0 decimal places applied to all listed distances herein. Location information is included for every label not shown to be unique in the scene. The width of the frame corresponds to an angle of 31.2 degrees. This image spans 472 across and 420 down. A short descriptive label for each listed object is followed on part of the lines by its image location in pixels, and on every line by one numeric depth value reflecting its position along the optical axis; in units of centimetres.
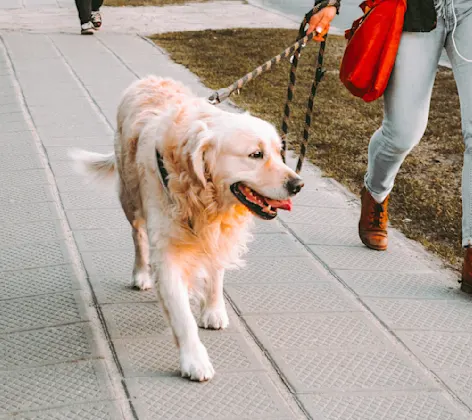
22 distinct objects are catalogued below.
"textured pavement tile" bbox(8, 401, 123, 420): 306
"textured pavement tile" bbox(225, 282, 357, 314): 407
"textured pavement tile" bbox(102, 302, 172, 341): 376
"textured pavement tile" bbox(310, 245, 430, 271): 462
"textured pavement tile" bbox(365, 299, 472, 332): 394
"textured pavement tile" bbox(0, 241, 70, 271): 442
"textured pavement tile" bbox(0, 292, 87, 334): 380
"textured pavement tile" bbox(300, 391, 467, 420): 315
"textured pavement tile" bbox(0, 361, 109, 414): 316
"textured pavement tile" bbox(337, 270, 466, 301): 428
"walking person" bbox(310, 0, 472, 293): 414
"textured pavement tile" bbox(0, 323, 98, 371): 347
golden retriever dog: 325
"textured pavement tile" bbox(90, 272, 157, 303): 409
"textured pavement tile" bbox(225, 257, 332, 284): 439
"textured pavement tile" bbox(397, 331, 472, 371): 358
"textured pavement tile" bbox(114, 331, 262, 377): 346
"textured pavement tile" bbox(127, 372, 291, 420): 312
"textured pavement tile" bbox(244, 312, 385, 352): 371
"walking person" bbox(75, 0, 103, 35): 1111
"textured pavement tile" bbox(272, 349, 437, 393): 336
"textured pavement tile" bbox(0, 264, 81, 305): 411
